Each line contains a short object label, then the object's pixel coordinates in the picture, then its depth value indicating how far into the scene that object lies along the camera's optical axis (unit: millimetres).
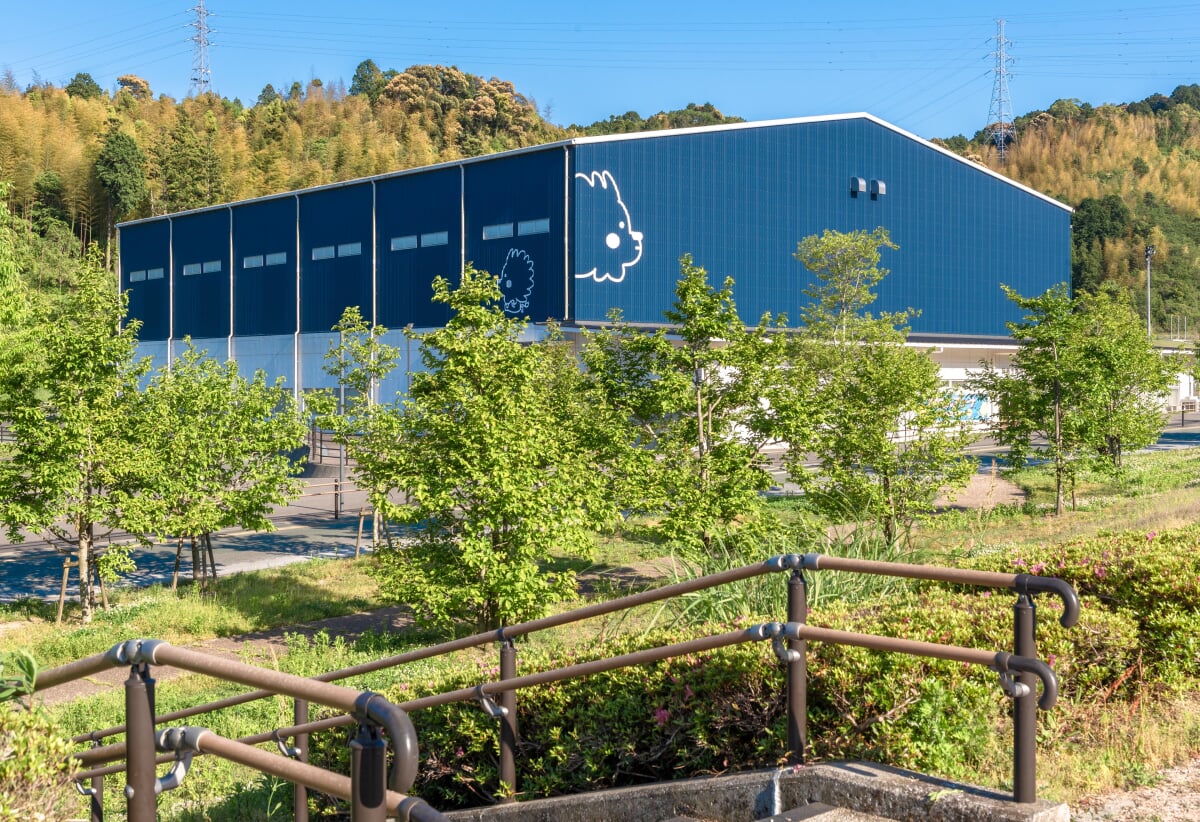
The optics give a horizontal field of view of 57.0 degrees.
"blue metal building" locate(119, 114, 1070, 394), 37750
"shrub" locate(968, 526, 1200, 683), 5574
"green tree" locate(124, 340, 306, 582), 19531
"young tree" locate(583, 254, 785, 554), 16812
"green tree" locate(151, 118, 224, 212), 83375
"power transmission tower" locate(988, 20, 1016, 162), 135750
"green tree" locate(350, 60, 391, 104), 145000
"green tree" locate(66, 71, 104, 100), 136000
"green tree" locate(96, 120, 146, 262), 79062
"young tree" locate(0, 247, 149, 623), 18203
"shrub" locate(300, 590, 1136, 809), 4371
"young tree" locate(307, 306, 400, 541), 21594
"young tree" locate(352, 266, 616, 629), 14281
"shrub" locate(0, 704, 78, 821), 2725
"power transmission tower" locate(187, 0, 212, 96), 111688
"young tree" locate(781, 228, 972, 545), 17984
